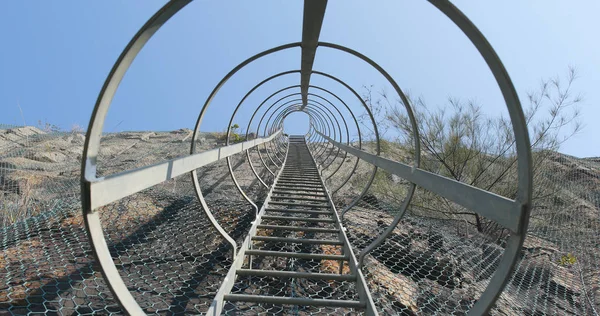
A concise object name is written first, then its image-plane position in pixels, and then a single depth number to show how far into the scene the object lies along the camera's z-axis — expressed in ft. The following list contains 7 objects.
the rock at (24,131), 33.41
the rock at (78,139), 34.40
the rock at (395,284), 9.38
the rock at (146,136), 38.49
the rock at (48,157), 25.17
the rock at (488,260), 12.77
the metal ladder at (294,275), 7.11
